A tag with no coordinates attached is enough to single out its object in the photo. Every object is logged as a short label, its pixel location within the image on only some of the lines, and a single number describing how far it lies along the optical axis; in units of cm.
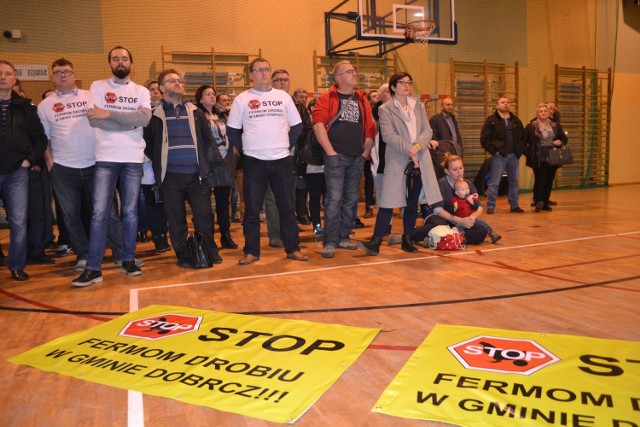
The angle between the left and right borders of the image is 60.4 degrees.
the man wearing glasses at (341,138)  514
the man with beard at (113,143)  432
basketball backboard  985
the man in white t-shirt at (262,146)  487
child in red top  571
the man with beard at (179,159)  479
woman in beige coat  506
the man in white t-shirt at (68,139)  476
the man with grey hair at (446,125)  806
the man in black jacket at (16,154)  450
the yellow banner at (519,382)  190
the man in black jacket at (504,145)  838
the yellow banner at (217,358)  218
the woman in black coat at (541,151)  857
